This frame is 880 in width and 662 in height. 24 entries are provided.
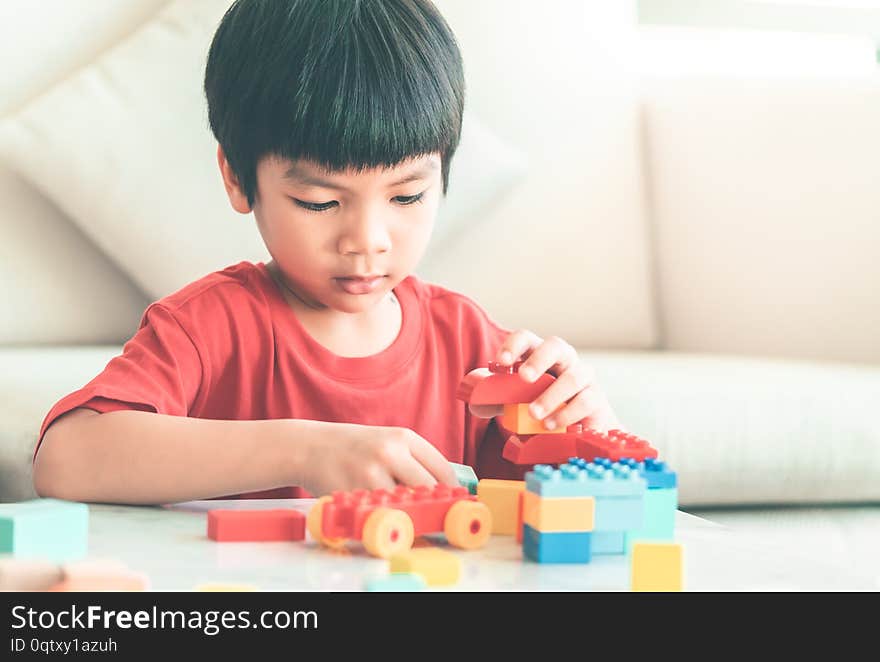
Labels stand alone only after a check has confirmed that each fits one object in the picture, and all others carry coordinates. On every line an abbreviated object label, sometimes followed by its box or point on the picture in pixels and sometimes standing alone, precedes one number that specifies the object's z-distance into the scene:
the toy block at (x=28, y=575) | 0.82
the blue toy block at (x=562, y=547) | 0.87
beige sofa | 1.90
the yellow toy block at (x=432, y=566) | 0.82
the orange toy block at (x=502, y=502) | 0.92
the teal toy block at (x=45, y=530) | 0.86
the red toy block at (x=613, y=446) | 0.94
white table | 0.83
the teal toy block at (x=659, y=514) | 0.91
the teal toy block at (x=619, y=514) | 0.87
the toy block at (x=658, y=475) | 0.91
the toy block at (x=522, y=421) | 1.01
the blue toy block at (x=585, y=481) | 0.87
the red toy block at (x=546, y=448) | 1.01
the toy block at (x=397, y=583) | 0.80
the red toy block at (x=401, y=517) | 0.87
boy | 1.03
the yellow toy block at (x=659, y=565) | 0.82
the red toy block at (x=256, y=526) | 0.90
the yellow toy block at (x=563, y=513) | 0.86
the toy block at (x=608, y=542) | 0.88
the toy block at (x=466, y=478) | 0.99
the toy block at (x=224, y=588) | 0.79
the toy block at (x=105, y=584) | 0.80
